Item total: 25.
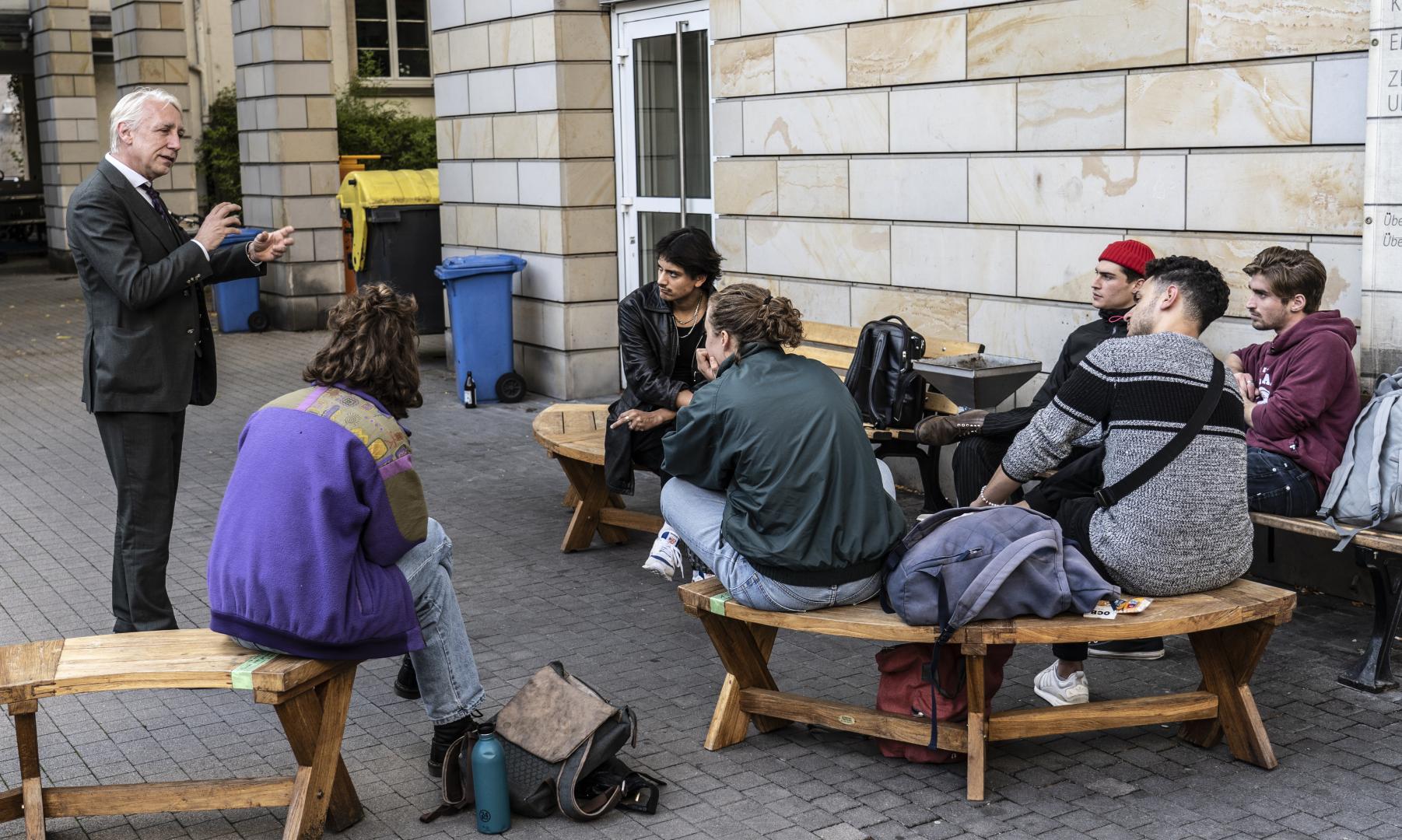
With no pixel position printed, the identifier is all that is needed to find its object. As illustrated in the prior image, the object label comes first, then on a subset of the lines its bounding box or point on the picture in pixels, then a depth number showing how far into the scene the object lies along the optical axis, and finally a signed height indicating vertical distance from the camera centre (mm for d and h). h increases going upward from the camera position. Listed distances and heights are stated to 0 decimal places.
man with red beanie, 6434 -866
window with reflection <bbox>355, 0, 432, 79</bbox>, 31000 +3531
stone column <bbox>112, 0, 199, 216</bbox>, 22141 +2459
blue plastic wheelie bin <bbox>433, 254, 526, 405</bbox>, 11641 -850
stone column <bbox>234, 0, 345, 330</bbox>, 16734 +794
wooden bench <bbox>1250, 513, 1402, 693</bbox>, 5289 -1461
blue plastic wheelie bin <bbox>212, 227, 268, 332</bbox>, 17125 -1078
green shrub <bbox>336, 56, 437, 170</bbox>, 25344 +1235
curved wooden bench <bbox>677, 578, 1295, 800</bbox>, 4340 -1437
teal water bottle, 4277 -1613
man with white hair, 5621 -393
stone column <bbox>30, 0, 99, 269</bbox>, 28766 +2068
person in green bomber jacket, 4480 -790
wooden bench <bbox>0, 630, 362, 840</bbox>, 4102 -1331
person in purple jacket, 4109 -814
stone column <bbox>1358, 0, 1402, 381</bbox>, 5801 -16
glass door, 10664 +571
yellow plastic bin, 13812 -207
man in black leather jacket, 6734 -646
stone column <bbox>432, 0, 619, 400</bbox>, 11406 +303
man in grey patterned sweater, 4496 -780
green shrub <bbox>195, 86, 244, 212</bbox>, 25422 +1043
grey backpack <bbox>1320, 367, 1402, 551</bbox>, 5168 -962
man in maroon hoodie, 5492 -717
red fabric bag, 4598 -1474
